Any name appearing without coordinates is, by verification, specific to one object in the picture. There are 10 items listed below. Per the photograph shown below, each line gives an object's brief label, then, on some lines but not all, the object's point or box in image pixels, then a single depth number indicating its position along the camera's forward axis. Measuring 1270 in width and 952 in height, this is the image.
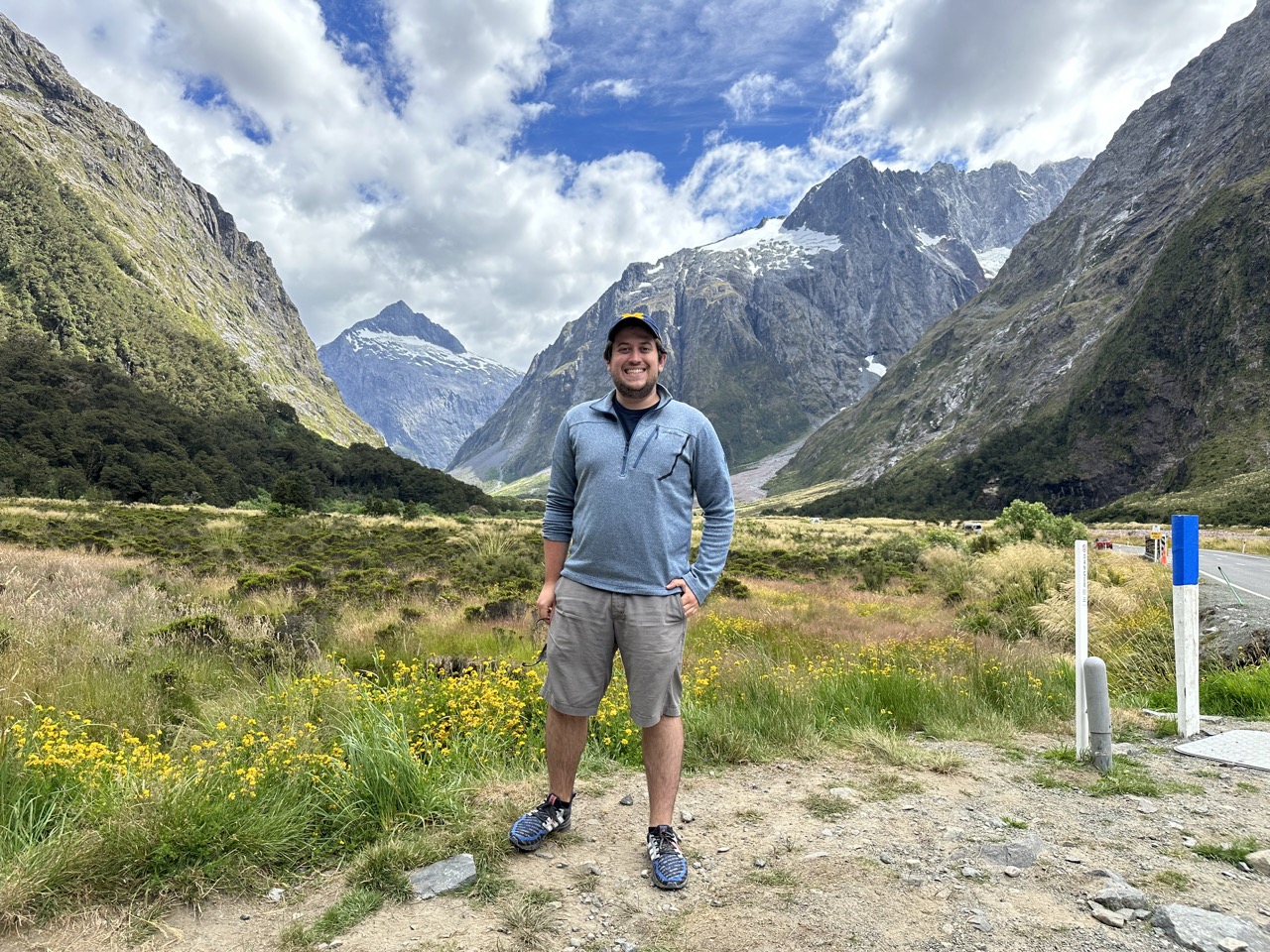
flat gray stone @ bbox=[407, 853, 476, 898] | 2.83
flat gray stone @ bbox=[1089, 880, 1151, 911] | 2.68
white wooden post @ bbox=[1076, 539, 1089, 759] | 4.64
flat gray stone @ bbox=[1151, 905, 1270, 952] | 2.37
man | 3.19
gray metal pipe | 4.38
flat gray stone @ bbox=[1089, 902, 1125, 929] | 2.54
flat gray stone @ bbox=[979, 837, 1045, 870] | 3.12
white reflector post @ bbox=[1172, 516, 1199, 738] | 5.09
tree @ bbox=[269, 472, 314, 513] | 37.50
